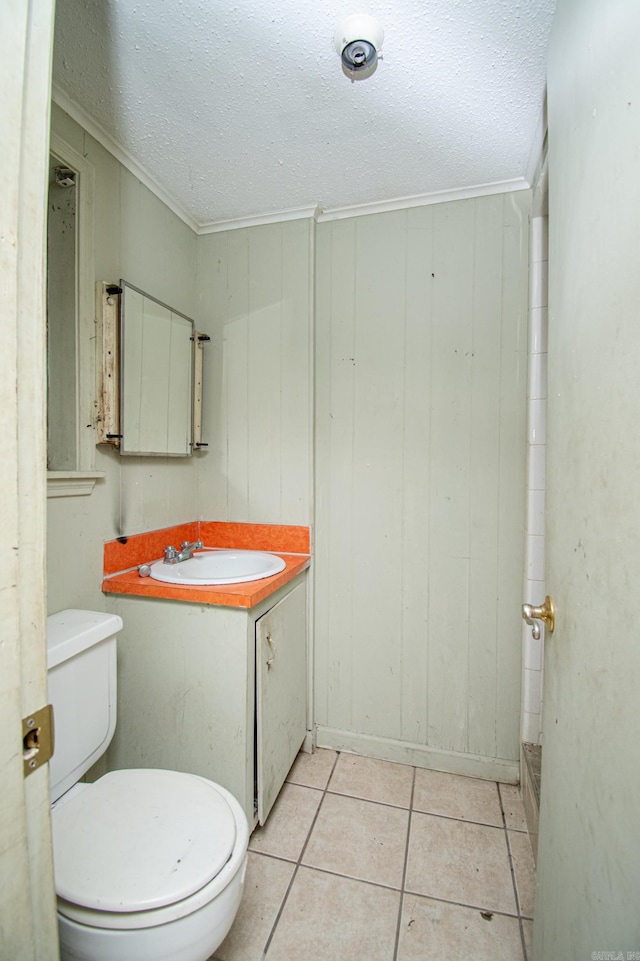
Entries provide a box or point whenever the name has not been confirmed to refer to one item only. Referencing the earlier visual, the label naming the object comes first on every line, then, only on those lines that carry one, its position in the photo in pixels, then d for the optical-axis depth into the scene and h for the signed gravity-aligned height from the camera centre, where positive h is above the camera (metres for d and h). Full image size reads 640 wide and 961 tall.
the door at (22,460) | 0.43 +0.01
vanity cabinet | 1.34 -0.74
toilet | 0.77 -0.80
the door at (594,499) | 0.47 -0.03
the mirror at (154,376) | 1.50 +0.39
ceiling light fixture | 1.03 +1.11
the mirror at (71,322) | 1.32 +0.49
